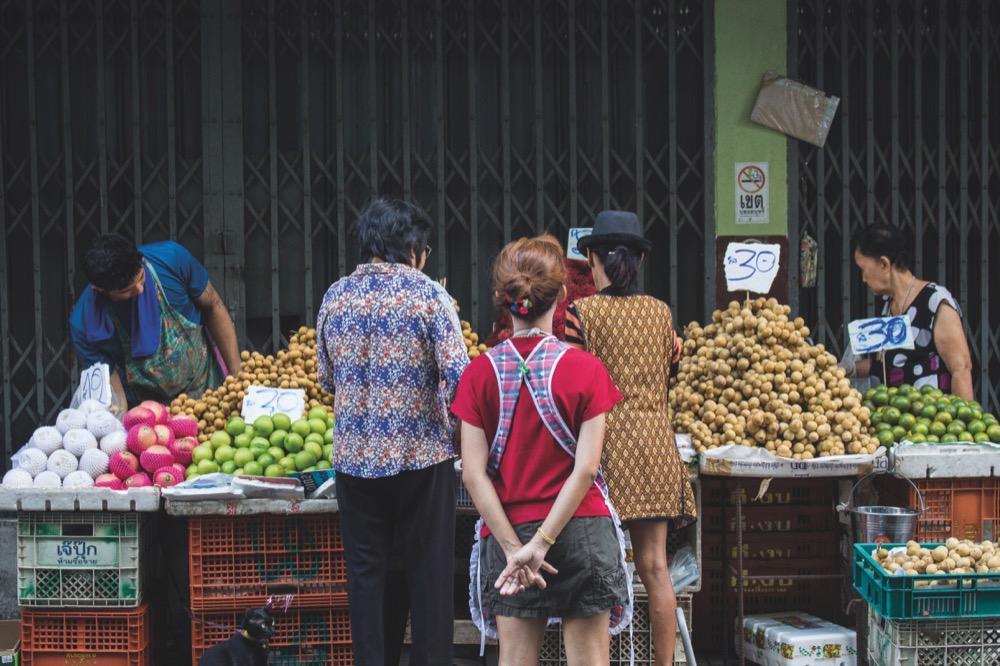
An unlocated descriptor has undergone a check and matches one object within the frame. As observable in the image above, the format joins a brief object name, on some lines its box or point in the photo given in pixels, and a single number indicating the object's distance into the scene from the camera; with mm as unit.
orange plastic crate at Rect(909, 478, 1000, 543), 10852
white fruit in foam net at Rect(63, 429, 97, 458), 10781
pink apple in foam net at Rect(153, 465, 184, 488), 10594
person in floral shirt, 8703
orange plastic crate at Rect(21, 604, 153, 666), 10391
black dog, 9766
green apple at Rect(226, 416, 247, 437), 11117
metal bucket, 10453
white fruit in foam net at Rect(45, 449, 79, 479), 10617
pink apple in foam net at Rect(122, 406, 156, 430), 11156
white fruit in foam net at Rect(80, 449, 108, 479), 10648
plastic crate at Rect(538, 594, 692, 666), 10875
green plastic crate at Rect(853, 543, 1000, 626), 8742
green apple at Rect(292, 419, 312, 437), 10969
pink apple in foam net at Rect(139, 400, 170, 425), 11312
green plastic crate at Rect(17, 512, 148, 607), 10258
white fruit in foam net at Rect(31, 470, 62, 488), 10440
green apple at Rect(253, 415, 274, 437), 11000
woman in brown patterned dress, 9500
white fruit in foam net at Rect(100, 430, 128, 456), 10805
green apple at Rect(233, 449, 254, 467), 10719
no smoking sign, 14242
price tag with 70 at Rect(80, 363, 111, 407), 11559
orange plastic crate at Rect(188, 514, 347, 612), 10359
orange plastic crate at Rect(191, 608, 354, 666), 10484
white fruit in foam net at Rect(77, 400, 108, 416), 11203
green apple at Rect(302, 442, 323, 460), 10805
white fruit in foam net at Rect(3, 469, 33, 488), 10391
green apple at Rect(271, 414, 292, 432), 11062
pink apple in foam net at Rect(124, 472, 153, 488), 10547
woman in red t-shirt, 7211
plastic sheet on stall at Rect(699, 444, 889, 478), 10719
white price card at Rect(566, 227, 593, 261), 13641
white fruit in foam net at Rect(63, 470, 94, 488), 10437
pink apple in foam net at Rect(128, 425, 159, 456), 10852
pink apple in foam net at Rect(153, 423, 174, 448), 10992
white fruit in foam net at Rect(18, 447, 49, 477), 10596
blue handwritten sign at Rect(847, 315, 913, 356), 11695
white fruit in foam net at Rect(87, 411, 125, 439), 10969
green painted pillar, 14203
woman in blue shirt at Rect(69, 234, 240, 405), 11914
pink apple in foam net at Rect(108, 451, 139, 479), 10617
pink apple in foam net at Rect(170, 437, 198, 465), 11016
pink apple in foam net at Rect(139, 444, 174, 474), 10758
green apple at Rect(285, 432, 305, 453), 10861
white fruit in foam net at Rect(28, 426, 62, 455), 10773
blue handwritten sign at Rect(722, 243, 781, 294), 12172
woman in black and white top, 12156
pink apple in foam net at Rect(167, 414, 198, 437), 11234
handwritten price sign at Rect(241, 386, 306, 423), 11305
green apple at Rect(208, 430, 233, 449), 11031
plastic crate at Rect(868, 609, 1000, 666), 8828
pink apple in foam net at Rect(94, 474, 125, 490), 10453
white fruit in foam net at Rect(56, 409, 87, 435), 10977
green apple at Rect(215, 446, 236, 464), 10844
